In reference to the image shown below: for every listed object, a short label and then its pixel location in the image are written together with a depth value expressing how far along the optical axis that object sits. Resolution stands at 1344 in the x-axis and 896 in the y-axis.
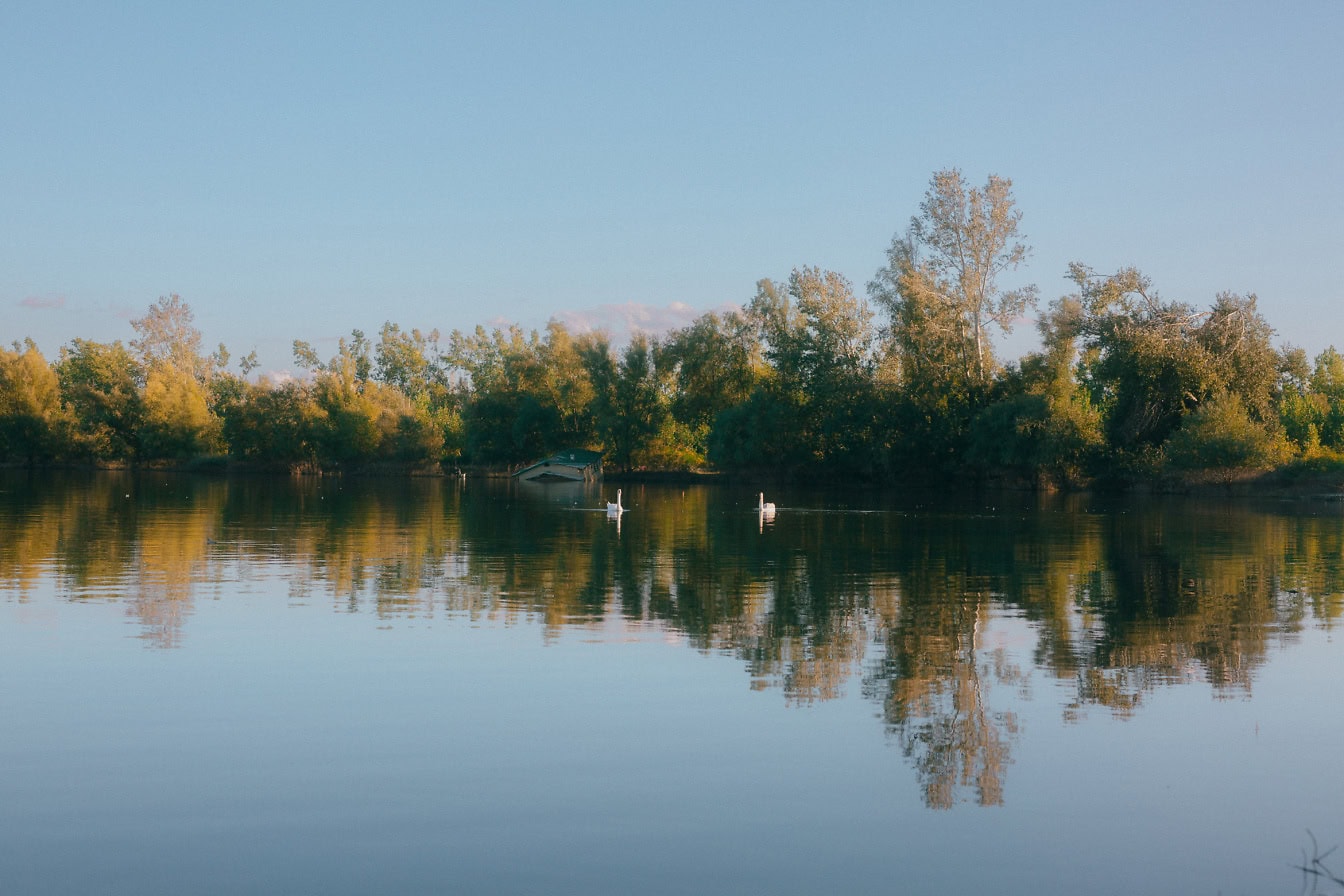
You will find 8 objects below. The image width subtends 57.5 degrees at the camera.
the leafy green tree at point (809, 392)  83.06
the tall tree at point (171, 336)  138.88
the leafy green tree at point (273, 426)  112.06
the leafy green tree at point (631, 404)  102.44
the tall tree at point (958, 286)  74.56
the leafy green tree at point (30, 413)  112.06
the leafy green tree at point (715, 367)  98.50
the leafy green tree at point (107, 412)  112.94
